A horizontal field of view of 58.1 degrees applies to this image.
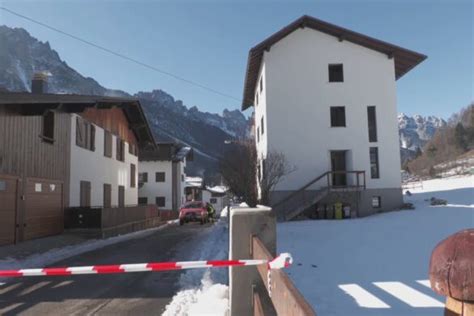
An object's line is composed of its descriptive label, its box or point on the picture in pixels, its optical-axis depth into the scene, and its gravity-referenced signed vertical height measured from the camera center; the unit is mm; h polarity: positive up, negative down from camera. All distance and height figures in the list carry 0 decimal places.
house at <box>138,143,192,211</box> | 53312 +2004
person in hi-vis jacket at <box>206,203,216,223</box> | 37212 -1698
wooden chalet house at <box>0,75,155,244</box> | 14625 +1720
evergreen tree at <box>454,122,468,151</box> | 98738 +11807
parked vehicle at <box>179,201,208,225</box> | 34406 -1688
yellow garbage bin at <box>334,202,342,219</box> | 24752 -1163
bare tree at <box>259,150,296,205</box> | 23256 +1154
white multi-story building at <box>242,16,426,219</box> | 26016 +5003
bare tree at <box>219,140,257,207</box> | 23297 +1153
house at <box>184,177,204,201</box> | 75988 +632
